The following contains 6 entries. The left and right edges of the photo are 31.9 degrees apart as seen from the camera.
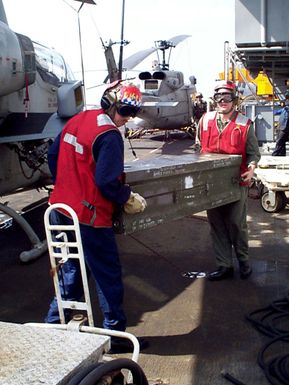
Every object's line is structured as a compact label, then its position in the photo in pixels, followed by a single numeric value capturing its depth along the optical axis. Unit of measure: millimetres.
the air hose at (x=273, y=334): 3113
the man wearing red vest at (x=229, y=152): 4699
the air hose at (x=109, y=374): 1729
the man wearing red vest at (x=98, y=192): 3182
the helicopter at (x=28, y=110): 5117
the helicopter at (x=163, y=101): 20031
